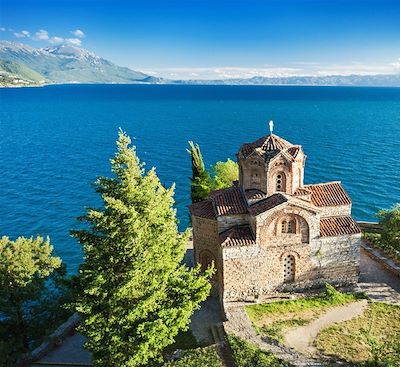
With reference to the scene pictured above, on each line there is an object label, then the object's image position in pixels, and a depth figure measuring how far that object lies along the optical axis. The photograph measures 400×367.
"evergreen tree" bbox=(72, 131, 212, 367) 17.72
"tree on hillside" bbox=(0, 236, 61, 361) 24.08
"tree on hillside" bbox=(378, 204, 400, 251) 28.50
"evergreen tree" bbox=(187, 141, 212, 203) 39.81
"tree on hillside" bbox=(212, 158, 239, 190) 44.50
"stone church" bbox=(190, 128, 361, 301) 24.70
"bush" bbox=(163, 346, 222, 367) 19.80
